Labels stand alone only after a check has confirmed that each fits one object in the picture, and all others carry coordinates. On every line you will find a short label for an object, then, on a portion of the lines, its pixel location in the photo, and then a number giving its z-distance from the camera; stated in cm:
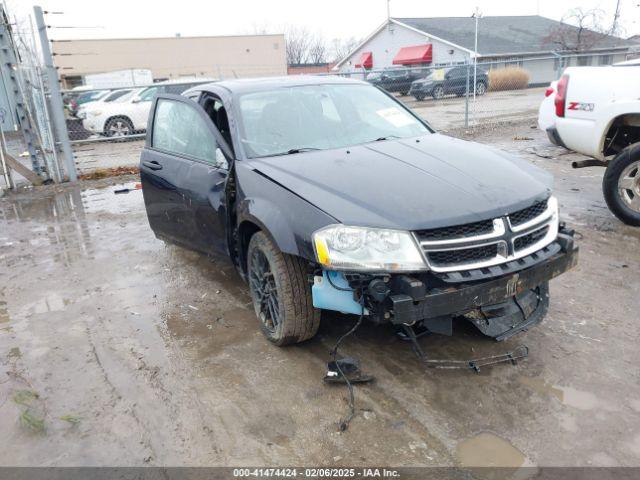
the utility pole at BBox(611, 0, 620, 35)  4076
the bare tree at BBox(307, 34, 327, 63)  7925
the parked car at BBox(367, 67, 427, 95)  2570
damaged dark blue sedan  281
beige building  4275
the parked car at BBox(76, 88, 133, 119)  1511
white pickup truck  541
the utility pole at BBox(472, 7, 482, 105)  3219
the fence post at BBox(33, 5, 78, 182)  884
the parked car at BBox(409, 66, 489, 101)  2427
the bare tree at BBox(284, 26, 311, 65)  7681
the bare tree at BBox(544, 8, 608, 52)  3577
